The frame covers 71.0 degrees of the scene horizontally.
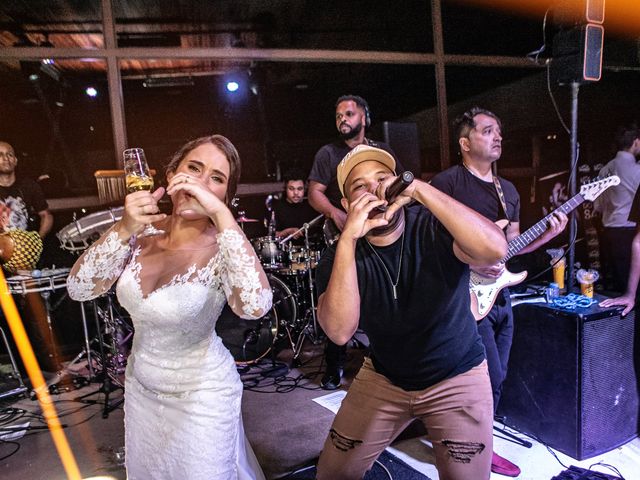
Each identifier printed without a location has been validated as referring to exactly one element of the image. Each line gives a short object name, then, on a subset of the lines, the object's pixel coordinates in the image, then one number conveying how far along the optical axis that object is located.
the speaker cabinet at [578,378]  3.03
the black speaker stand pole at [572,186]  3.50
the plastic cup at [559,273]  3.93
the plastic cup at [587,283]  3.45
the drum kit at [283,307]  5.46
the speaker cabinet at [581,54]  3.76
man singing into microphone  1.92
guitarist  3.25
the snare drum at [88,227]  4.23
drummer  6.51
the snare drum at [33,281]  4.09
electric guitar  3.07
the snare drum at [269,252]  5.75
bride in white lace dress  1.78
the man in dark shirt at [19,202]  4.70
